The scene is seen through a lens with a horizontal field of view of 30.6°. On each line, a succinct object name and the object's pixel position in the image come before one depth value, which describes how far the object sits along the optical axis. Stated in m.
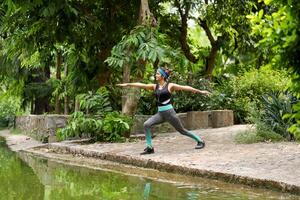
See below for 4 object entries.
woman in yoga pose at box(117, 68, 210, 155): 11.29
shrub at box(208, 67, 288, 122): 16.59
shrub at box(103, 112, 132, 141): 13.73
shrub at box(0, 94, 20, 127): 30.74
